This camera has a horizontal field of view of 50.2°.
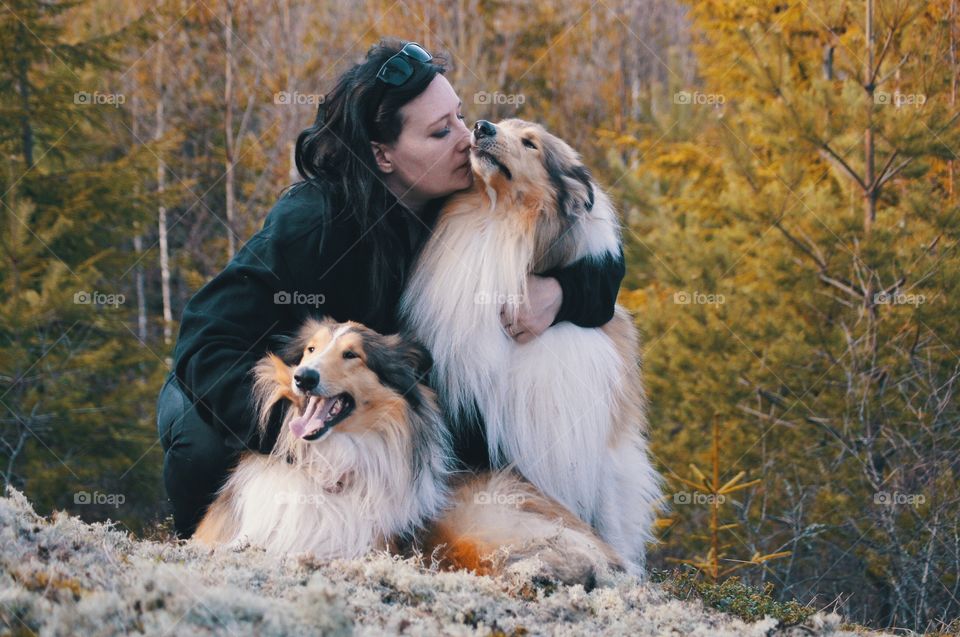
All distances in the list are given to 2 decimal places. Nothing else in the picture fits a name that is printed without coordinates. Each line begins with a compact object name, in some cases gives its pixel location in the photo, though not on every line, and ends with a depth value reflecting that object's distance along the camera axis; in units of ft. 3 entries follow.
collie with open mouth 12.03
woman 13.21
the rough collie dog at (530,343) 13.67
